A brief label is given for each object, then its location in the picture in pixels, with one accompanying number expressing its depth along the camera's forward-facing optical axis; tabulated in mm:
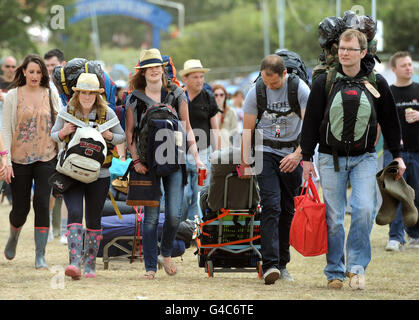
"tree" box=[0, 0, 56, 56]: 72250
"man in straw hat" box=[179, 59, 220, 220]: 22219
